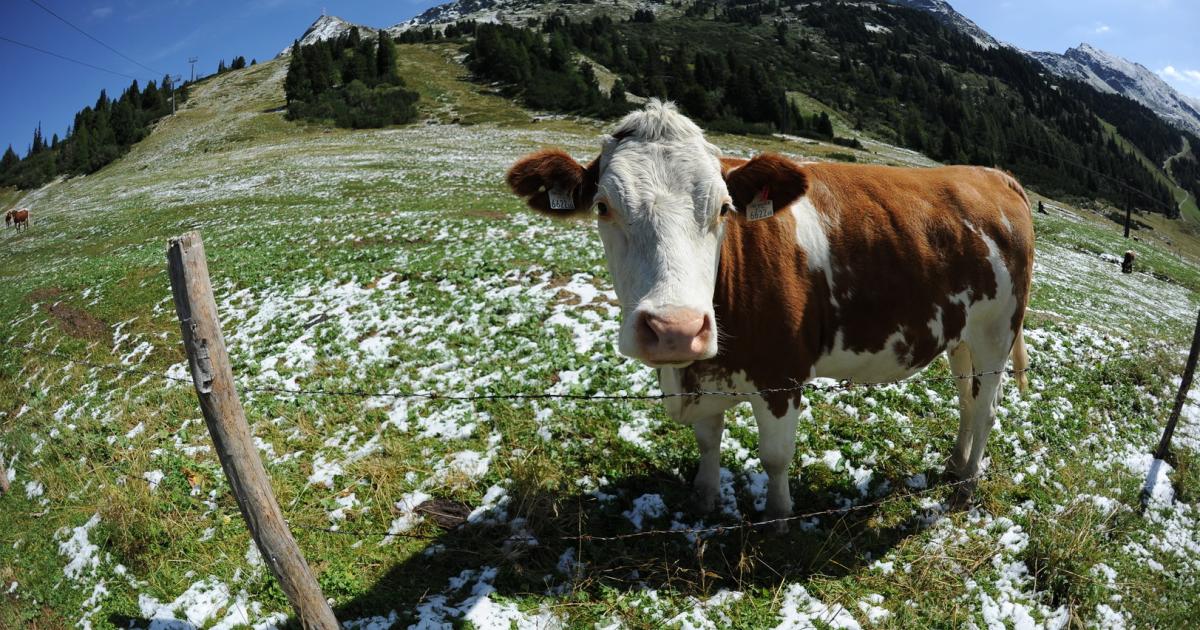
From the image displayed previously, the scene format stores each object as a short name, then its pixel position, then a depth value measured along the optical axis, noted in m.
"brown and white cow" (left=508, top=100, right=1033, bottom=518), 3.01
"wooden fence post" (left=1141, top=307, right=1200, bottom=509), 5.47
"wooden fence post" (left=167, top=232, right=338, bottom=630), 2.86
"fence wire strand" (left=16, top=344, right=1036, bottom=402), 3.92
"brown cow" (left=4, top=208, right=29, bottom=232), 30.28
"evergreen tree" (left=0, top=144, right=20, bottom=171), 66.62
